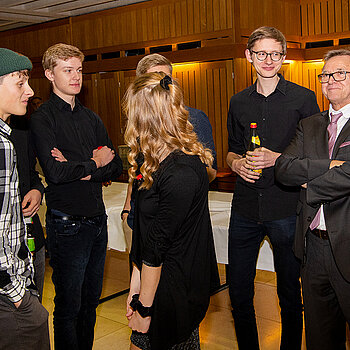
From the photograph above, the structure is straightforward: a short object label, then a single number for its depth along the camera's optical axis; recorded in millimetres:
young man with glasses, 2773
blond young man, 2709
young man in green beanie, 1862
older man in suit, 2369
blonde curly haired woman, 1911
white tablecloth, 3459
